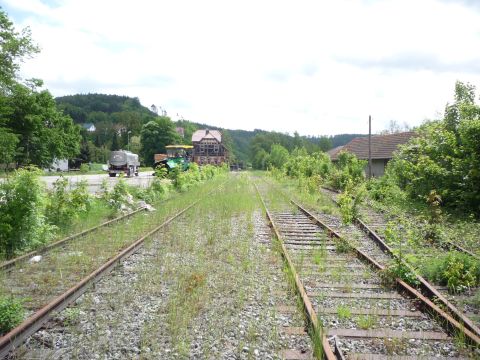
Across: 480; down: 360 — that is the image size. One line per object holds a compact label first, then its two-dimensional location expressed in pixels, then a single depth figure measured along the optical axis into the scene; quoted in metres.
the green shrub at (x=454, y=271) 5.95
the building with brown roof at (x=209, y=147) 109.81
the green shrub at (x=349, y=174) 23.73
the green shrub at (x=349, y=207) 11.33
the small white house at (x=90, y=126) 154.15
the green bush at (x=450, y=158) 13.05
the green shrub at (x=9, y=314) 4.26
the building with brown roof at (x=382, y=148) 43.00
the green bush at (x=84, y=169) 63.53
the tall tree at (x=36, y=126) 47.31
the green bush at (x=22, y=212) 7.68
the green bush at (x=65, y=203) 10.30
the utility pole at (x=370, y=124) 33.47
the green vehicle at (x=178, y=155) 39.92
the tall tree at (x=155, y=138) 106.00
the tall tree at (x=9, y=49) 35.31
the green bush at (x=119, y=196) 13.77
